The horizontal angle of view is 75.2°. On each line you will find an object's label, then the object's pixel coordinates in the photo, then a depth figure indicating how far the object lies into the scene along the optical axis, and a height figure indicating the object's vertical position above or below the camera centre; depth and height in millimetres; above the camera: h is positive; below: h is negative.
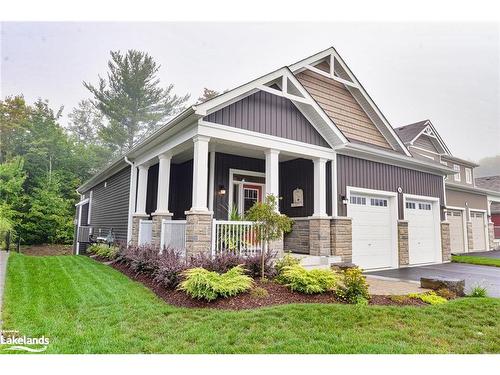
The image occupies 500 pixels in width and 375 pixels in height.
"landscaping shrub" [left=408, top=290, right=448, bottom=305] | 5051 -1109
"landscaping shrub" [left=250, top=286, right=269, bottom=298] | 4824 -1009
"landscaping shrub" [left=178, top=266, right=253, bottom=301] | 4637 -870
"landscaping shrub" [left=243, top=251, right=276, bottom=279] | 5945 -748
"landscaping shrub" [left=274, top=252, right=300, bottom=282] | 6000 -718
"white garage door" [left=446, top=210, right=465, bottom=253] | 14970 -78
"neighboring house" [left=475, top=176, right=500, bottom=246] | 20188 +2557
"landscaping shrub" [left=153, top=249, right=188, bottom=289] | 5375 -779
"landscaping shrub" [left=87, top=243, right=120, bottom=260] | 9143 -848
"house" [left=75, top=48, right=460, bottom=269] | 6840 +1414
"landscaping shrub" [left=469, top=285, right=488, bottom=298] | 5602 -1102
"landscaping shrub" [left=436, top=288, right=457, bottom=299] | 5520 -1114
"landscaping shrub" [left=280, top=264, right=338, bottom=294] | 5043 -857
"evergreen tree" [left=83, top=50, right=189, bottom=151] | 22656 +9034
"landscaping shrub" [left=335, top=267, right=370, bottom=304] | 4895 -924
